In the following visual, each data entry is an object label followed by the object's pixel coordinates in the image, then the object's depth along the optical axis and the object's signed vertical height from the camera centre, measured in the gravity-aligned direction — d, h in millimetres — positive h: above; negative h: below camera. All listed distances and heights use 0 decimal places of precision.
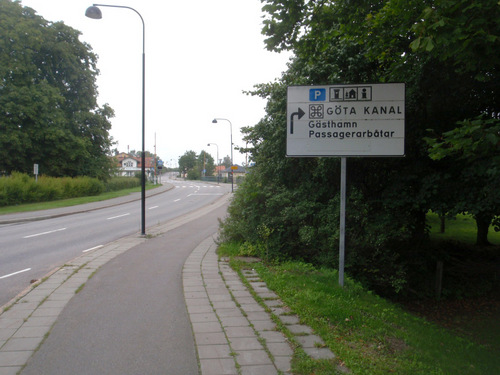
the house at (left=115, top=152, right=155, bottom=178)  117512 +3828
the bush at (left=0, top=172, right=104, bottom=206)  27891 -1200
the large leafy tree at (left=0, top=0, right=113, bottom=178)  33031 +6639
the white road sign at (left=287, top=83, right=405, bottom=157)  5906 +883
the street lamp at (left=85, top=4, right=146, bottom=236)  11914 +3060
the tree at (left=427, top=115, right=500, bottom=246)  4805 +236
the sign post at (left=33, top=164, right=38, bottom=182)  30116 +379
